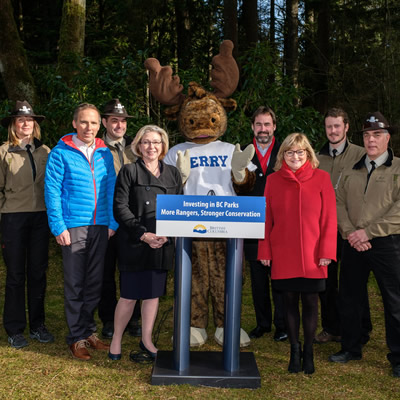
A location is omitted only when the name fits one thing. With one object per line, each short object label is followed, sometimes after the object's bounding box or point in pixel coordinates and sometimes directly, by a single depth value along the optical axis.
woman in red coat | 4.01
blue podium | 3.95
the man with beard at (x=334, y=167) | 4.76
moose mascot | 4.71
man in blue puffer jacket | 4.38
